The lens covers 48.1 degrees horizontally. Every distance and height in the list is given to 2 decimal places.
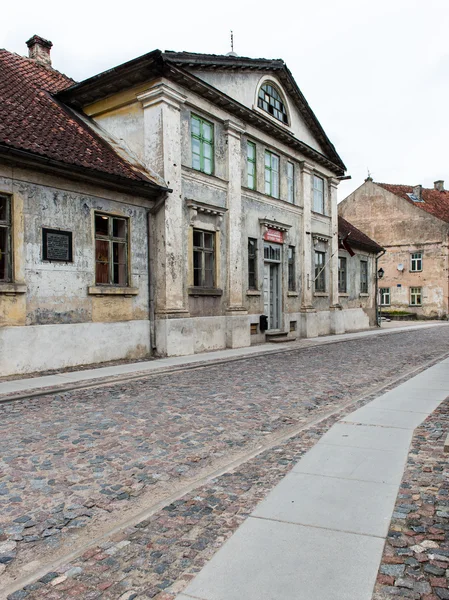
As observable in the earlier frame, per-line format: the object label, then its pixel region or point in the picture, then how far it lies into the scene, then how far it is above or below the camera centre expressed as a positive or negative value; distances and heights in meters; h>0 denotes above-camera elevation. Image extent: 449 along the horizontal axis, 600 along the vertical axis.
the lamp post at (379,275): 29.93 +1.36
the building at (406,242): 40.09 +4.38
